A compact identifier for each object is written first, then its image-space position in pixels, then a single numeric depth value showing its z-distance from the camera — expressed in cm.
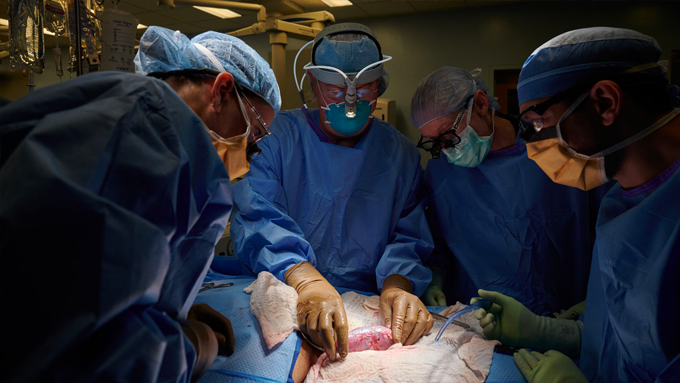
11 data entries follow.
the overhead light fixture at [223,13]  630
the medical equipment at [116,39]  144
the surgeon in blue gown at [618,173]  103
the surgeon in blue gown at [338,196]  185
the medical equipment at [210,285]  177
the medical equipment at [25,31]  169
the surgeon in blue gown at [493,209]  188
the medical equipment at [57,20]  173
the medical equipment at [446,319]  161
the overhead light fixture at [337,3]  568
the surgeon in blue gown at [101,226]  57
